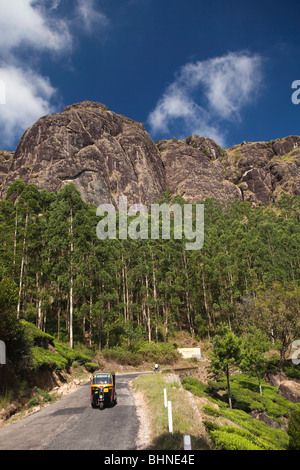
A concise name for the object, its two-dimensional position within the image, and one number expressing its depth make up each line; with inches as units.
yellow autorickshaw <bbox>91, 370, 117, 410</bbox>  522.0
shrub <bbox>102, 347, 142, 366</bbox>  1344.7
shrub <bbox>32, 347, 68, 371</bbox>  634.8
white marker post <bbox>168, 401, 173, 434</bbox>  309.7
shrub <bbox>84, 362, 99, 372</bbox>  1068.9
